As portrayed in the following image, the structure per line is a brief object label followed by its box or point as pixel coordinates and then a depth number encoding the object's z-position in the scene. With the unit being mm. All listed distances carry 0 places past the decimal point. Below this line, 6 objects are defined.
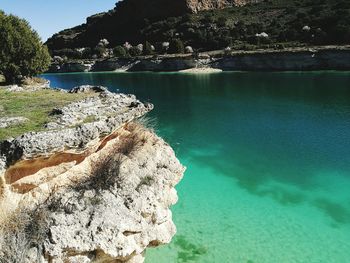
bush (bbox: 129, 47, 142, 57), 108000
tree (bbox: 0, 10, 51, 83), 41625
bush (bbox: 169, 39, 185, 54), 101250
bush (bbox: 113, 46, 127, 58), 109444
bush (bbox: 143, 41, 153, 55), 106875
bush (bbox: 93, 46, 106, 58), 119500
